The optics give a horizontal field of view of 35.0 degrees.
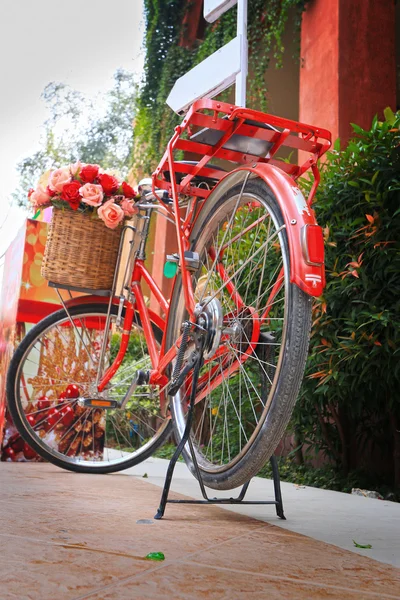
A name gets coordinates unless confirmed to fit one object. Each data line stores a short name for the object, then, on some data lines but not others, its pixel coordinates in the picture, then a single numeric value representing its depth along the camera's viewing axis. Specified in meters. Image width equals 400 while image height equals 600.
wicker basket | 2.74
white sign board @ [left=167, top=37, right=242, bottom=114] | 2.93
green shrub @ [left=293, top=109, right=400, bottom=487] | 2.52
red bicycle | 1.57
